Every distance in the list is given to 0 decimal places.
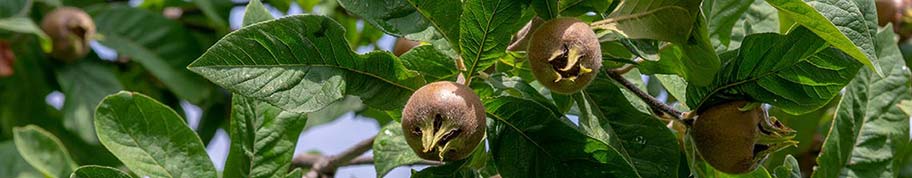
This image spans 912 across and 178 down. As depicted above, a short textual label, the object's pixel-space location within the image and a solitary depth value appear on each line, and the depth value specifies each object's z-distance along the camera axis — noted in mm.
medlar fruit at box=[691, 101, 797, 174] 1196
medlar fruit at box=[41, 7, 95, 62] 2520
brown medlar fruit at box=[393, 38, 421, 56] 1926
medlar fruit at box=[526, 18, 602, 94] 1036
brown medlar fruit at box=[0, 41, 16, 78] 2510
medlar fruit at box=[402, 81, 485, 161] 1017
